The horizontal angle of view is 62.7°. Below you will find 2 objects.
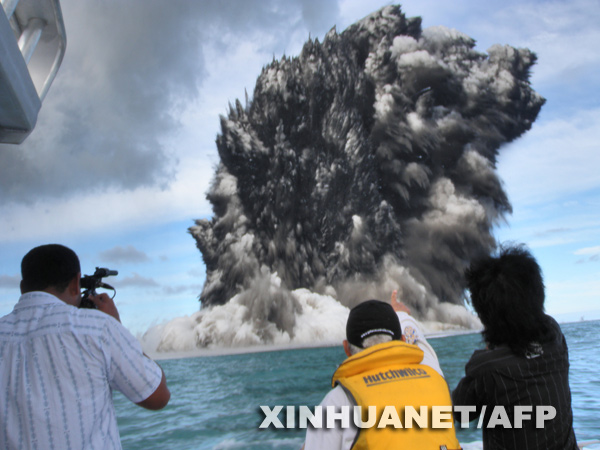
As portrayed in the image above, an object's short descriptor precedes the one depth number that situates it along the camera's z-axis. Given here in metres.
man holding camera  1.59
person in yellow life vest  1.48
